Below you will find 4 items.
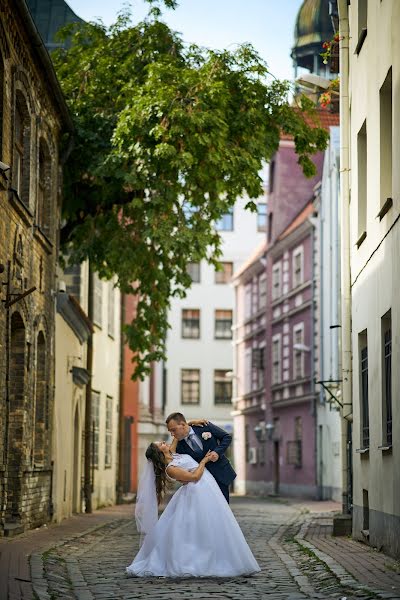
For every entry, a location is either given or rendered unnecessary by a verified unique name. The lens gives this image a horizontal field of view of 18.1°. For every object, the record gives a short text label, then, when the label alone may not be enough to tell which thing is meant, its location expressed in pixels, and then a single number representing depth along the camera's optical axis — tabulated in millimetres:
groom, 12656
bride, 11906
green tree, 22281
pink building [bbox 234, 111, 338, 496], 44188
